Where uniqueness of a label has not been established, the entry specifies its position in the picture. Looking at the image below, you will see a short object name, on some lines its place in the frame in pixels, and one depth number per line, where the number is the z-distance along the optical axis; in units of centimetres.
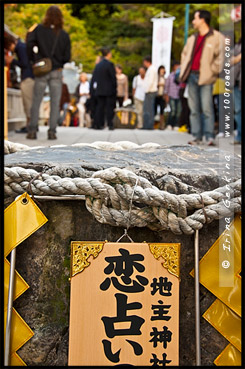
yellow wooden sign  135
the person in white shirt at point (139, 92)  1179
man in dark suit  930
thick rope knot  136
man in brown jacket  549
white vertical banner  1675
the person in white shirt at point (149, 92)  1107
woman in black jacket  608
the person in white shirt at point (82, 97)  1363
